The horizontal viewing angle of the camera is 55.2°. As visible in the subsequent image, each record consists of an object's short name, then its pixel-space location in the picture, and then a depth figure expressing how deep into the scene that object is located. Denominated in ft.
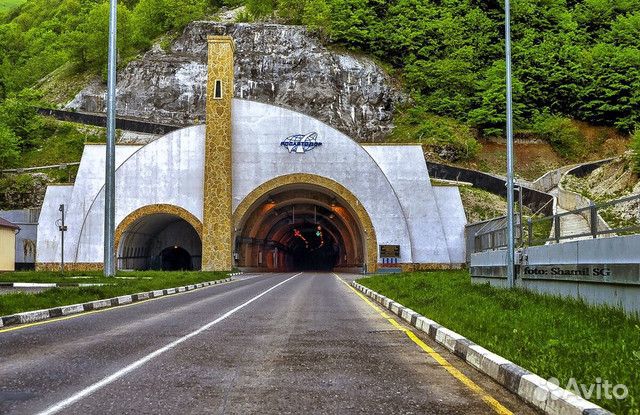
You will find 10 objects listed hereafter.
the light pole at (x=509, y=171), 53.11
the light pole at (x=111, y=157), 80.89
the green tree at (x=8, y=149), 207.62
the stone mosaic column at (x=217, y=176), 147.02
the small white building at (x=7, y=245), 120.37
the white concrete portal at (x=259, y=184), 147.43
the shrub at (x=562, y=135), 230.07
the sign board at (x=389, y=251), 148.05
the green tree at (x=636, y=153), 145.91
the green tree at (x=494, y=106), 236.02
